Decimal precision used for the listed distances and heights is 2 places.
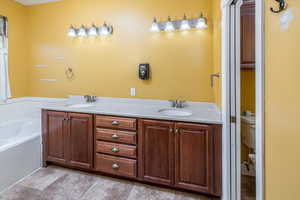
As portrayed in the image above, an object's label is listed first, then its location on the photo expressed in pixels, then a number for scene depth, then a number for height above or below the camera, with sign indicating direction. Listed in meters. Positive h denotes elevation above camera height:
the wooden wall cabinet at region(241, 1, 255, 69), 1.89 +0.67
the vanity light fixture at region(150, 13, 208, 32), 2.30 +0.98
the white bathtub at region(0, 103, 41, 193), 2.06 -0.61
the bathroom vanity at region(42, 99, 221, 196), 1.84 -0.57
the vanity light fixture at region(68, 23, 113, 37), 2.75 +1.06
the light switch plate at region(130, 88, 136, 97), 2.73 +0.09
